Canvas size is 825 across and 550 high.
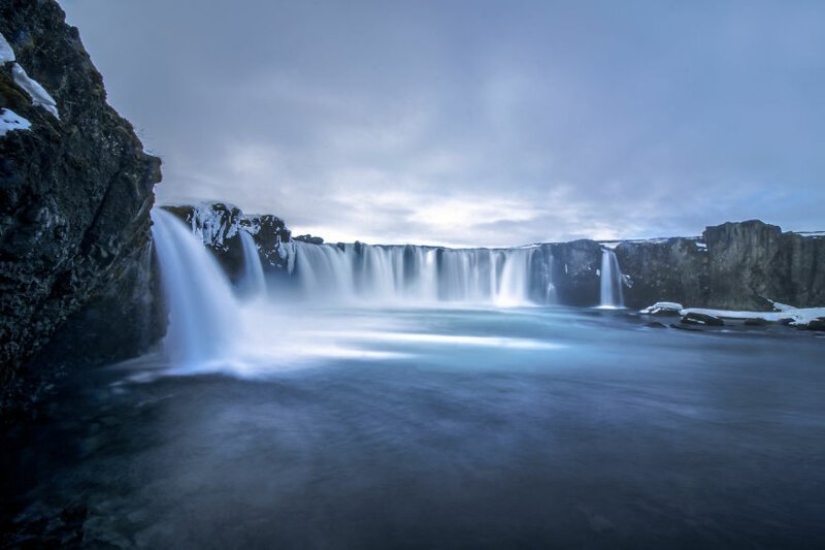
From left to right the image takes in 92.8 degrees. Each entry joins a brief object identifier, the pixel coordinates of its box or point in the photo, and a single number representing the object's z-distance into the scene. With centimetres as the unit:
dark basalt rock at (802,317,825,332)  2348
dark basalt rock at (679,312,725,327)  2543
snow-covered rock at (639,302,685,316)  3453
